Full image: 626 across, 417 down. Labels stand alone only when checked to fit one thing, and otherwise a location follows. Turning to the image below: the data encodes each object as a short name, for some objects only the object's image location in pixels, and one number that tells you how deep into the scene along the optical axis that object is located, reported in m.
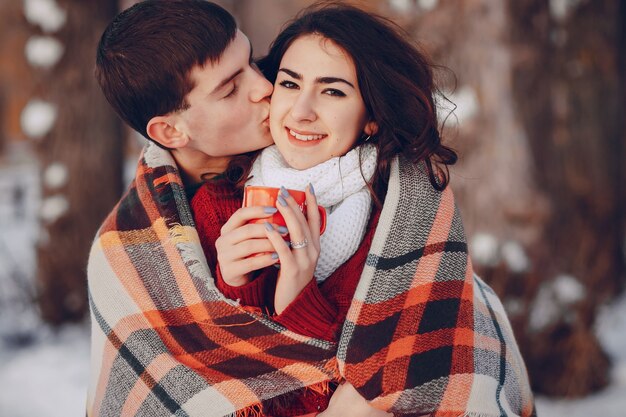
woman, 1.78
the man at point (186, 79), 2.00
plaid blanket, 1.80
